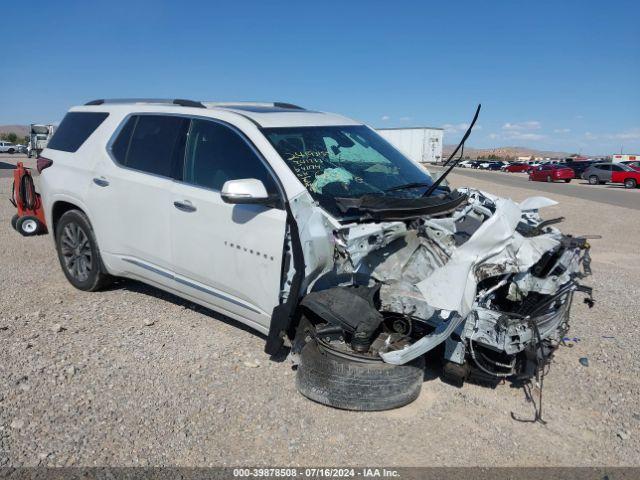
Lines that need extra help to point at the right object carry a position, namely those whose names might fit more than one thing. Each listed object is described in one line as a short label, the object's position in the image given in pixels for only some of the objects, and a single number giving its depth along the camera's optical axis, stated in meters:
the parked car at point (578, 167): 45.71
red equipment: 8.54
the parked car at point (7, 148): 57.94
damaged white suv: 3.59
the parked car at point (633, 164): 35.15
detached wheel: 3.60
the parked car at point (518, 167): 67.88
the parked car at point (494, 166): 78.31
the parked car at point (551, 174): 40.91
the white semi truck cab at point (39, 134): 29.61
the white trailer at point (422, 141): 43.38
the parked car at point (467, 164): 91.93
